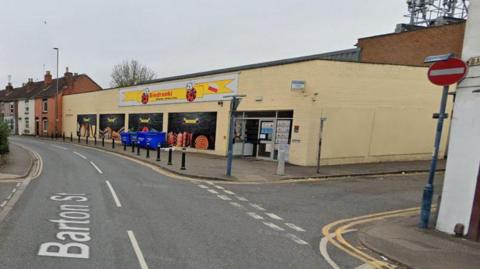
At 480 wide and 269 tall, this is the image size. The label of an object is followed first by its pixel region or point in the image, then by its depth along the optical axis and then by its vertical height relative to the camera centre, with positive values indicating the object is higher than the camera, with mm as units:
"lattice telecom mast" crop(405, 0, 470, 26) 31747 +11149
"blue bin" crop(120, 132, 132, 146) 30377 -2460
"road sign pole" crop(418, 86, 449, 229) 7242 -881
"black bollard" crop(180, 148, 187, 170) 15532 -2151
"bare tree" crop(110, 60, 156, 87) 60562 +5684
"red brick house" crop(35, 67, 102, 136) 50219 +691
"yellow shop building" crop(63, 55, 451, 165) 17469 +658
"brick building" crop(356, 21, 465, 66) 23562 +6114
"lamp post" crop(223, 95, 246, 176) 14133 -110
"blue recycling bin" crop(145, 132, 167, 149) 26672 -2049
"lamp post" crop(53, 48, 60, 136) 44794 -2051
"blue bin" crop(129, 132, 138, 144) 28219 -2158
